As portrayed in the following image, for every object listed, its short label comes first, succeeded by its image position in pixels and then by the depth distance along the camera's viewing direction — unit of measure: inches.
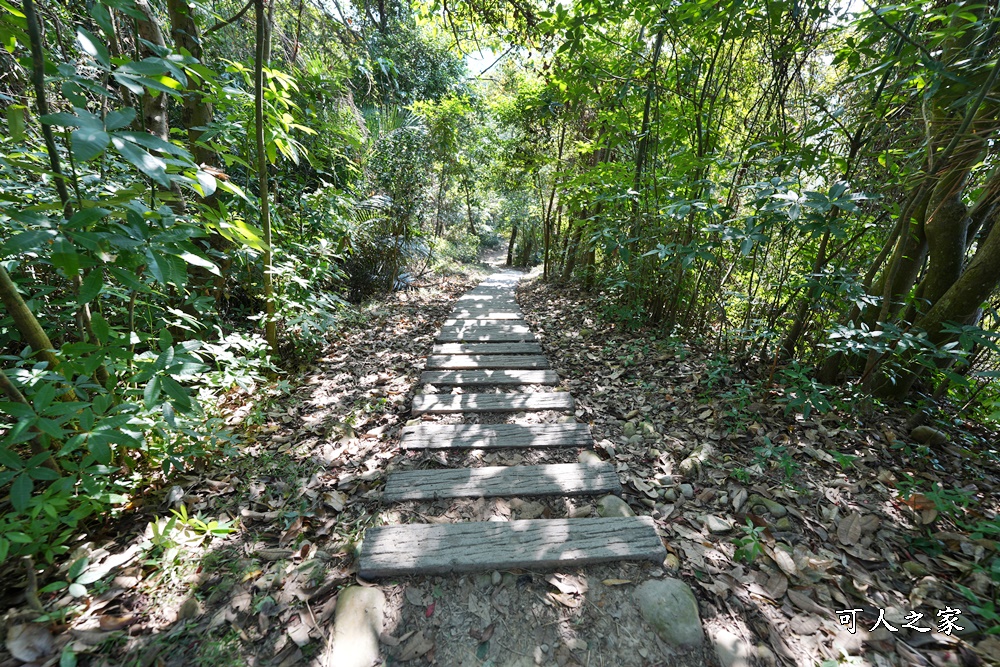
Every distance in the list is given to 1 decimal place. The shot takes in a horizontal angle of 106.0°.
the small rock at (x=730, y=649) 53.7
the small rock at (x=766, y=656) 53.9
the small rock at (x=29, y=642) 49.5
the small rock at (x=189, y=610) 57.2
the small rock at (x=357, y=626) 53.7
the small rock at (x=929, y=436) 92.7
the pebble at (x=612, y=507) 77.3
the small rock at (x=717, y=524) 74.2
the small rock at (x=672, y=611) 56.5
